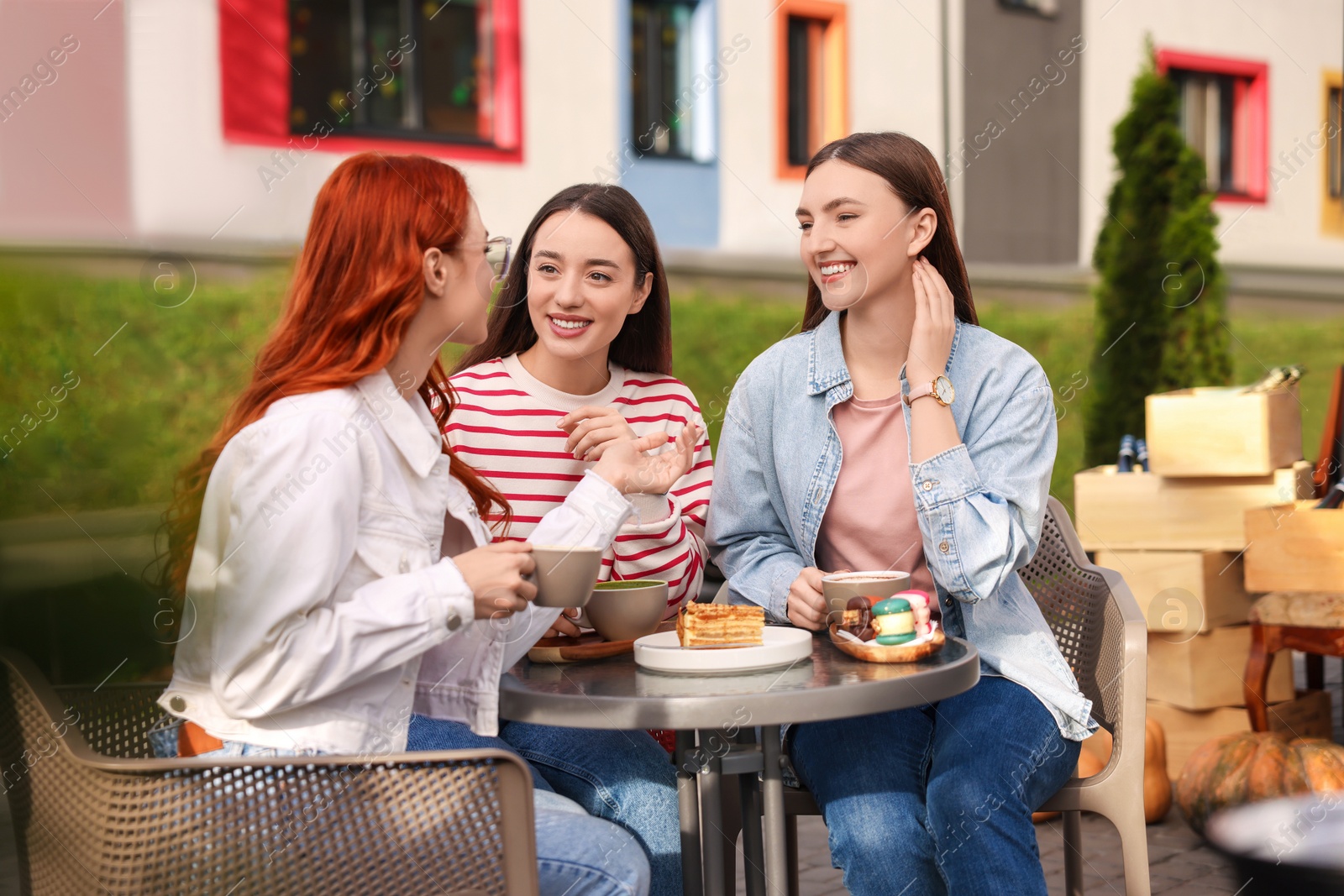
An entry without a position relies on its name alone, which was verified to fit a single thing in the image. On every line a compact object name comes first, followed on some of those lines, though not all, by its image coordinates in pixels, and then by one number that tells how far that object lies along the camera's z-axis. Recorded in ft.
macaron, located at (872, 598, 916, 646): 6.58
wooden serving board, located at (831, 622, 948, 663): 6.55
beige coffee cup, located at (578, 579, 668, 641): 7.06
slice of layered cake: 6.68
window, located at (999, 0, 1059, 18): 33.78
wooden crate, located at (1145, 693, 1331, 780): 14.65
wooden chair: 12.98
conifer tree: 21.84
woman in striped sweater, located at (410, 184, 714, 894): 8.53
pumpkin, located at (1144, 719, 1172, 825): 13.70
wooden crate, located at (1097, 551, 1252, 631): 14.49
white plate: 6.39
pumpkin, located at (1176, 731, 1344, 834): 12.30
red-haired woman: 5.58
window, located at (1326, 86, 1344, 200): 37.01
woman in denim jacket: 7.06
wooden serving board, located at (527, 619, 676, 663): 7.00
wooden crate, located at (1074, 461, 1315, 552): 14.52
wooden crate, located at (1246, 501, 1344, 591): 12.71
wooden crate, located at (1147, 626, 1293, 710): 14.49
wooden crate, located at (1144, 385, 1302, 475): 14.35
